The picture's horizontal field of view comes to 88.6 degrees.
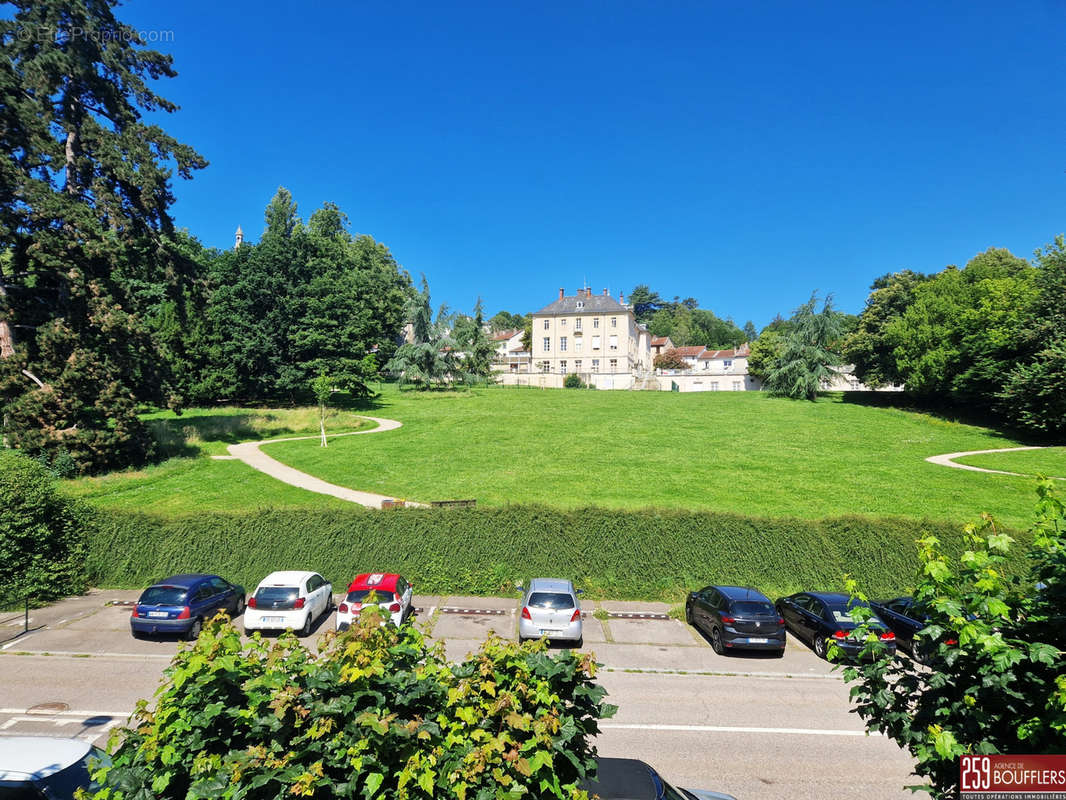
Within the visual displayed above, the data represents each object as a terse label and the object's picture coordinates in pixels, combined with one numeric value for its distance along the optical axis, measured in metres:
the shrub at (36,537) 16.30
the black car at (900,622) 13.77
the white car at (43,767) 6.11
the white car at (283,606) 14.36
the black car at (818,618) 13.87
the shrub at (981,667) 4.09
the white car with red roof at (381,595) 14.06
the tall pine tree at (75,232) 27.58
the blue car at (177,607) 14.05
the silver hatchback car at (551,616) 13.77
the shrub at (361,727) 3.94
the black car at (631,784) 6.57
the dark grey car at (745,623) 13.80
